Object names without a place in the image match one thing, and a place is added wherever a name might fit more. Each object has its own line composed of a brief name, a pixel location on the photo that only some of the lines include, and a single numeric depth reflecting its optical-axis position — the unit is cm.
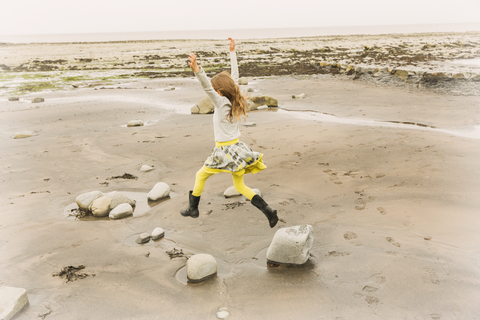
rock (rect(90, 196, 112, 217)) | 518
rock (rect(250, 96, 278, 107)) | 1272
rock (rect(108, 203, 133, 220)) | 508
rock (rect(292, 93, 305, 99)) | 1416
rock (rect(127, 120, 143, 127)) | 1052
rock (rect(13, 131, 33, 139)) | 961
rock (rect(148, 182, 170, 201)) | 572
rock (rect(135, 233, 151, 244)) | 440
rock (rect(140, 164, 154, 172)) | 701
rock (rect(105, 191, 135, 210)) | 530
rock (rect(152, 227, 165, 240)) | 449
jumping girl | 397
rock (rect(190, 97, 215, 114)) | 1188
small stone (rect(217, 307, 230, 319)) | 308
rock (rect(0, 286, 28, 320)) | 304
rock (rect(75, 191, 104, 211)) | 538
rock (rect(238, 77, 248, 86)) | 1854
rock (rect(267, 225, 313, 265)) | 374
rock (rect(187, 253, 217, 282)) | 358
